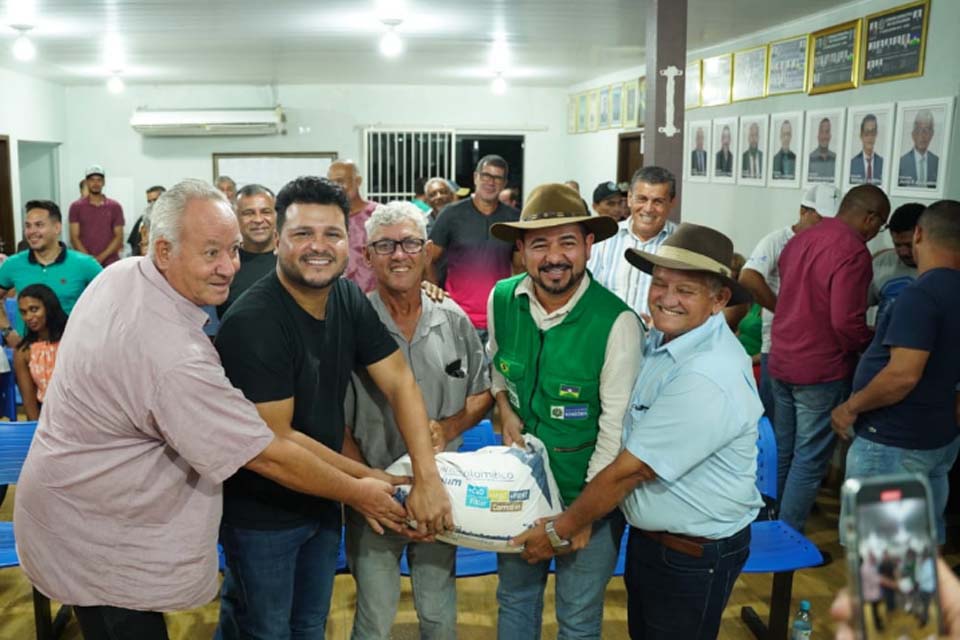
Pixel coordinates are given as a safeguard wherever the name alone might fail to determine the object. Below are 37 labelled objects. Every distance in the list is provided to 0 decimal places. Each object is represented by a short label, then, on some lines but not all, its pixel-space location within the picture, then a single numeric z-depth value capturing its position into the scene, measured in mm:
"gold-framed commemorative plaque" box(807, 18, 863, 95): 5113
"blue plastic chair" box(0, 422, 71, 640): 2838
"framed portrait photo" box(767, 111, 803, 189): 5738
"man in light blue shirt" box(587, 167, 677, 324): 3332
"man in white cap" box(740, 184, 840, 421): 4188
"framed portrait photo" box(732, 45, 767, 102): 6285
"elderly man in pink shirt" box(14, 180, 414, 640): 1635
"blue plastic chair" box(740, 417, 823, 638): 2768
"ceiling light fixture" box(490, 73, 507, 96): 9430
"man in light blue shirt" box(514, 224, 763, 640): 1780
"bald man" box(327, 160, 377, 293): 4391
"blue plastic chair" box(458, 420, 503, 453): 3123
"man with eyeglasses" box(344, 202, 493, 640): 2195
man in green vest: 2023
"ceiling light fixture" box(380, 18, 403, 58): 6301
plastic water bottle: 2891
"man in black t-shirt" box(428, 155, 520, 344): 4395
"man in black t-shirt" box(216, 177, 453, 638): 1841
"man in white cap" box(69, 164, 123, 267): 8977
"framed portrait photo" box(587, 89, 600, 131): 10266
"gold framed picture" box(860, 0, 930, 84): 4488
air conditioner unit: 10961
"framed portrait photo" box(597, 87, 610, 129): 9797
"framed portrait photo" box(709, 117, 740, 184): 6711
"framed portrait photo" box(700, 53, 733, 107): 6855
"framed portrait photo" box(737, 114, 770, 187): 6238
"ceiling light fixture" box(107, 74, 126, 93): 8812
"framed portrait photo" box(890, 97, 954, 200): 4309
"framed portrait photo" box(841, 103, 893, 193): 4785
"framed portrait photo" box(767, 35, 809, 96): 5727
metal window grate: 11523
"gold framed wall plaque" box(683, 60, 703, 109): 7453
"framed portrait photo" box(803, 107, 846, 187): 5266
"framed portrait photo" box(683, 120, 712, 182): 7240
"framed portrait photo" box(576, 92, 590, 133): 10791
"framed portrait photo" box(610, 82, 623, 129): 9312
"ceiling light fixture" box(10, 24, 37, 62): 6102
